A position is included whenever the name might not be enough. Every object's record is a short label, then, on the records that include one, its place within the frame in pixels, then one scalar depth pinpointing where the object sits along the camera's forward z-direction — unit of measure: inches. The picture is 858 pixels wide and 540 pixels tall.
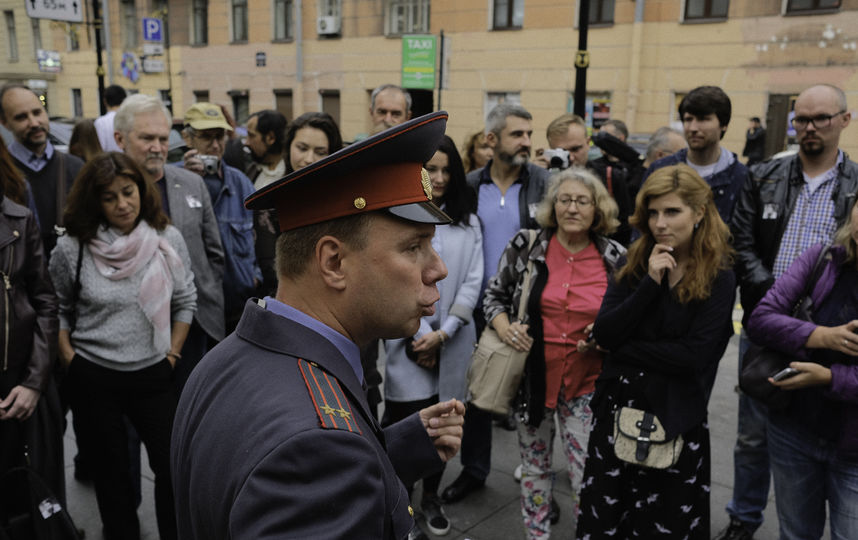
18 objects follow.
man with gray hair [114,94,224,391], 138.1
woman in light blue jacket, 140.1
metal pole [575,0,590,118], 274.4
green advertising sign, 481.7
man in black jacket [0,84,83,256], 149.6
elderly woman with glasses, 128.4
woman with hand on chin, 109.7
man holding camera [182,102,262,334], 152.6
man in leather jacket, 133.0
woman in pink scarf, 117.5
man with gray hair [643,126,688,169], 251.6
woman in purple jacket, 97.5
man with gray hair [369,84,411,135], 183.0
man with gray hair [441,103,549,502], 155.5
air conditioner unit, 851.4
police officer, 41.1
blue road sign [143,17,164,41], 629.6
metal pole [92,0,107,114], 474.0
